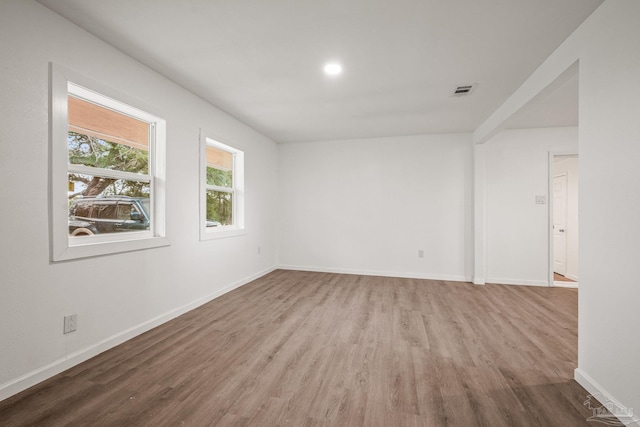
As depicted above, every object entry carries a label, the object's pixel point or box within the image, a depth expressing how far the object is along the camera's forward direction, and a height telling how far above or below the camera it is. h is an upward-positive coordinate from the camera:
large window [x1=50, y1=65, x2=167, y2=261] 2.07 +0.35
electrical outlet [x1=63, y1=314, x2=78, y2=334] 2.11 -0.86
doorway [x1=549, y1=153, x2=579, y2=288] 5.17 -0.16
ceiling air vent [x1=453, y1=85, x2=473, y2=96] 3.17 +1.42
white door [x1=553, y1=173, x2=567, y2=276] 5.42 -0.22
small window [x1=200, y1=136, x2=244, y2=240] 3.69 +0.31
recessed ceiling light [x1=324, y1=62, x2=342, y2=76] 2.71 +1.42
